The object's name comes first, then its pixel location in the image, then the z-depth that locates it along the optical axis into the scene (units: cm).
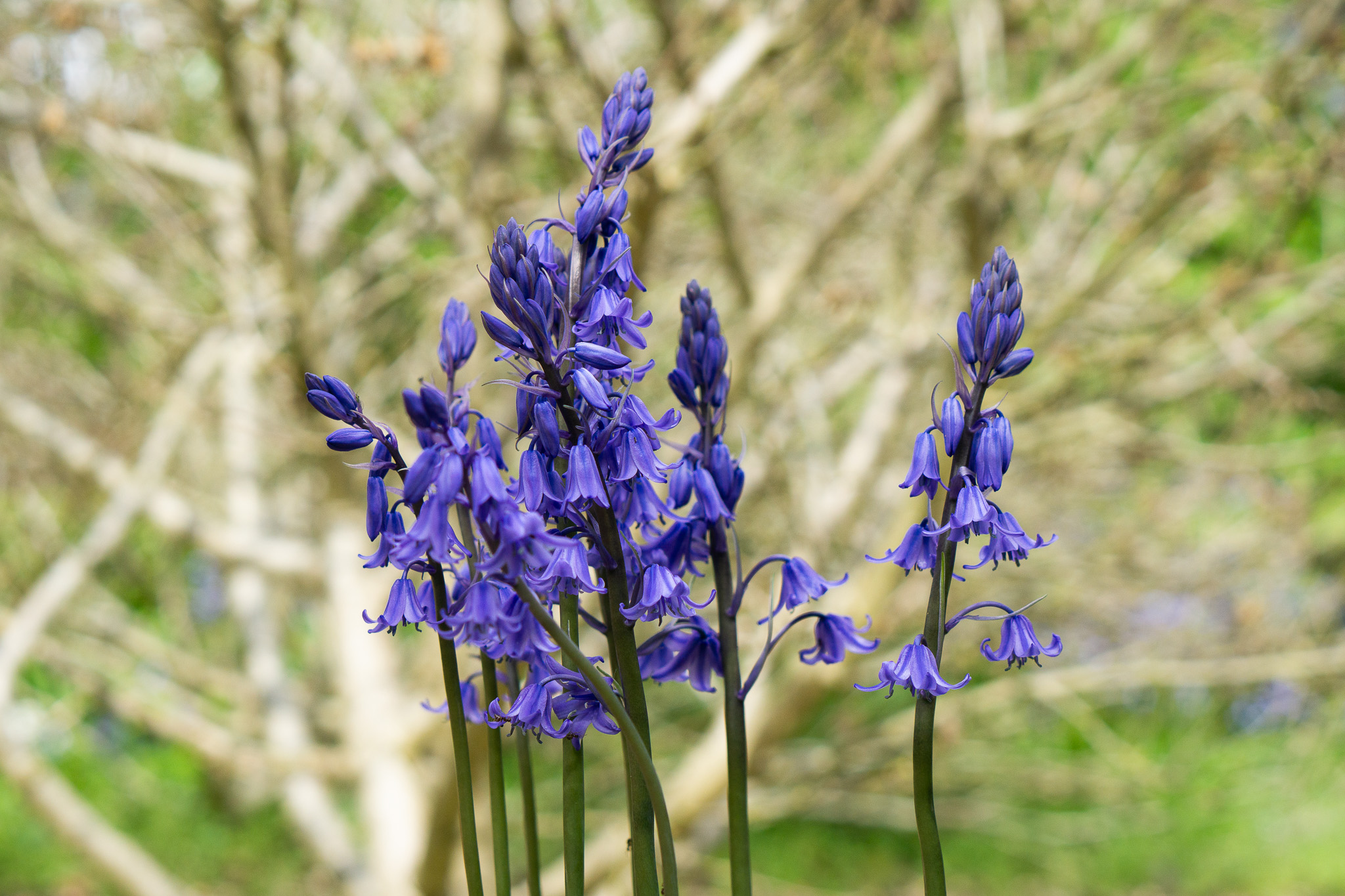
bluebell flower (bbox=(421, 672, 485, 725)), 82
